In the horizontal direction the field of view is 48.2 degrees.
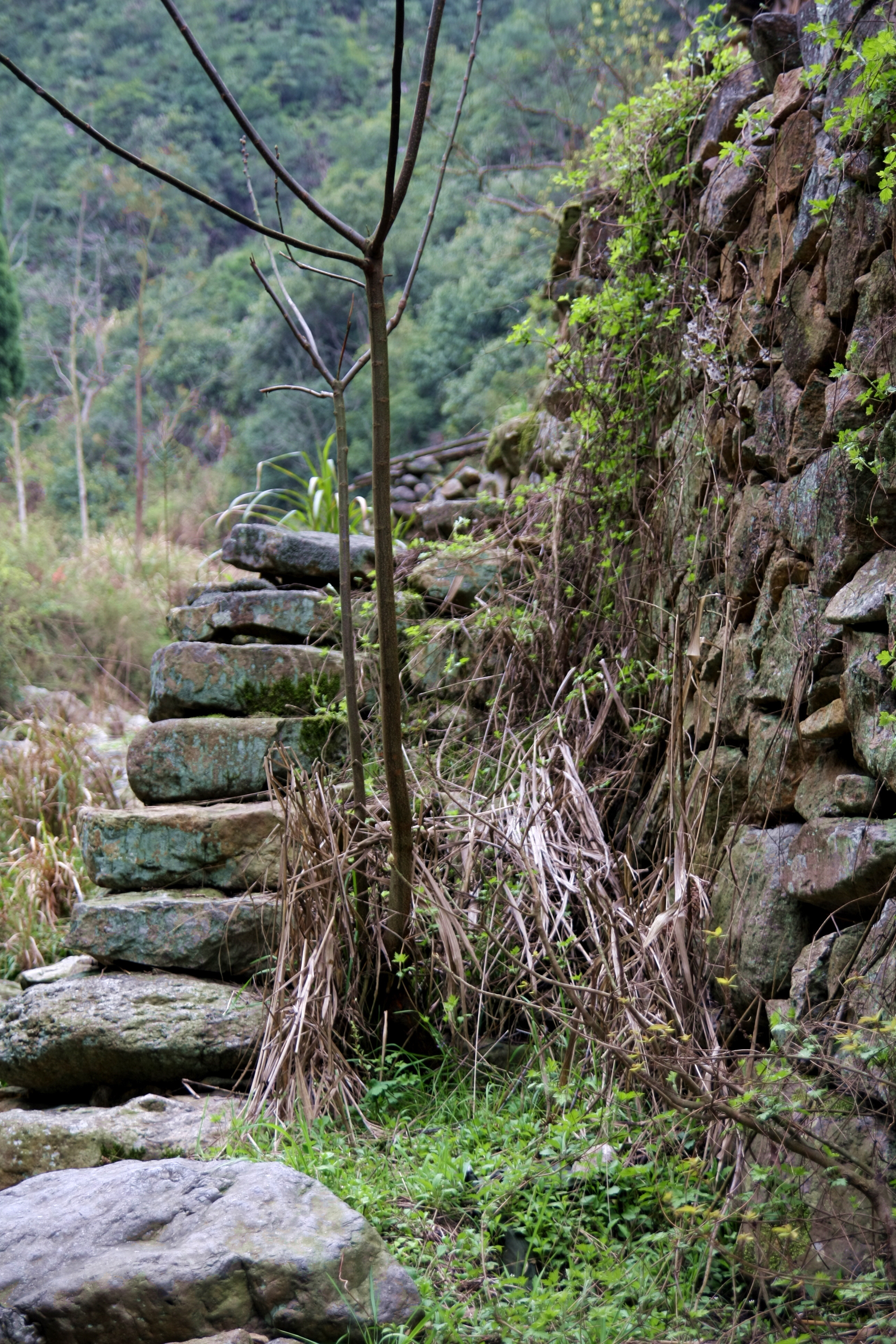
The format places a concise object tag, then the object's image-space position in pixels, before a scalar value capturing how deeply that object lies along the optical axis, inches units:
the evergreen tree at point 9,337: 494.9
